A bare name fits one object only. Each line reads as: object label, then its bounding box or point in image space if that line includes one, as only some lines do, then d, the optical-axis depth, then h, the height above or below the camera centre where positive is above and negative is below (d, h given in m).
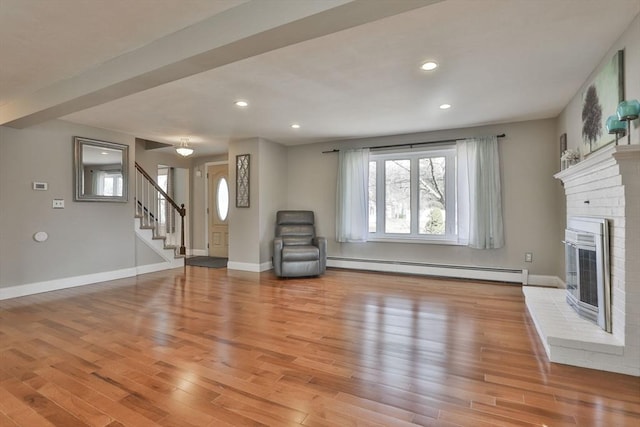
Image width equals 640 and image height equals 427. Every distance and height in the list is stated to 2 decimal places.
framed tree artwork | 2.46 +0.98
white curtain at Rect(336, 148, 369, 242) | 5.83 +0.40
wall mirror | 4.77 +0.77
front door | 7.50 +0.24
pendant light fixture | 5.67 +1.35
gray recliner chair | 5.20 -0.48
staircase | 5.79 +0.03
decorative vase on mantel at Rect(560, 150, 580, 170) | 3.30 +0.61
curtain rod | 5.07 +1.25
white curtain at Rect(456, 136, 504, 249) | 4.83 +0.35
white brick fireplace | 2.15 -0.48
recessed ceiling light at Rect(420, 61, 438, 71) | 2.84 +1.35
